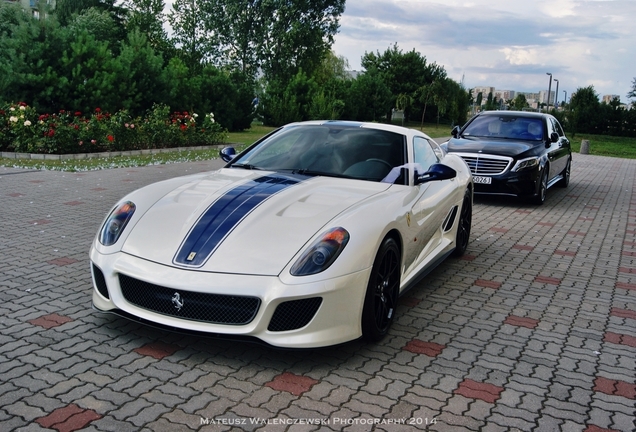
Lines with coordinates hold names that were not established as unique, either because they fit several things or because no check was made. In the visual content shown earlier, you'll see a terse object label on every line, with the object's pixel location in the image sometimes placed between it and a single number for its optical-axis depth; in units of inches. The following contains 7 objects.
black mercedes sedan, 434.3
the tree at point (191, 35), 2207.2
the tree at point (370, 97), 1723.4
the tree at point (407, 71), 2588.6
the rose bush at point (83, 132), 597.6
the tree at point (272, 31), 2057.1
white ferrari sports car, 139.4
